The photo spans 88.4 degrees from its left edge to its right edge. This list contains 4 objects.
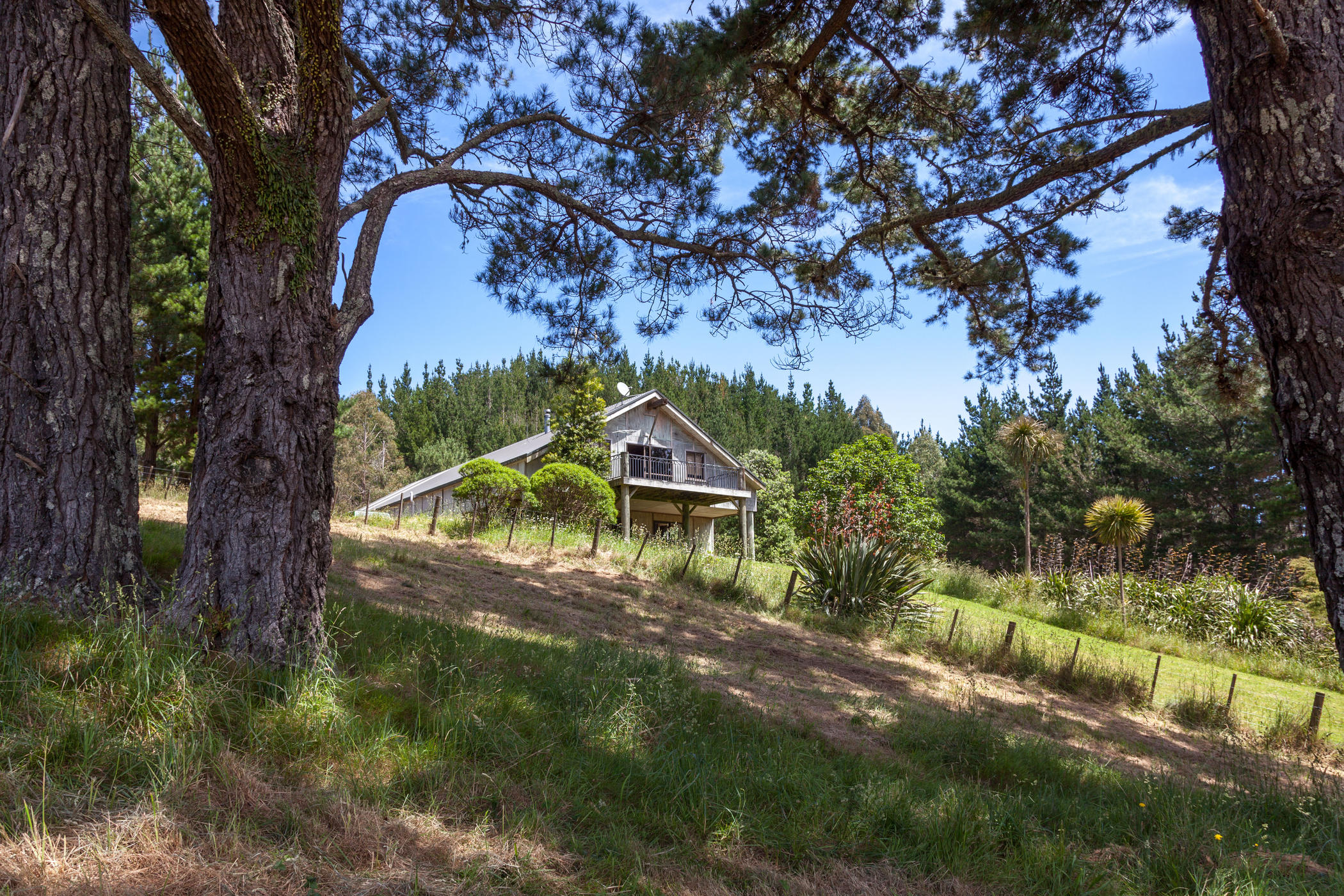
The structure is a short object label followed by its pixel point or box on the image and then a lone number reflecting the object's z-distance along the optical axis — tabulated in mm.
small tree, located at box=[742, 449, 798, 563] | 34469
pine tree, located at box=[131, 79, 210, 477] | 14156
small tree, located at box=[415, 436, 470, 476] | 45125
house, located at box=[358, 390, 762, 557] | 24672
